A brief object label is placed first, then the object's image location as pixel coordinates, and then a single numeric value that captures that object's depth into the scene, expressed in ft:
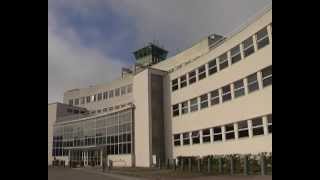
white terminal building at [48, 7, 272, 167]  56.03
